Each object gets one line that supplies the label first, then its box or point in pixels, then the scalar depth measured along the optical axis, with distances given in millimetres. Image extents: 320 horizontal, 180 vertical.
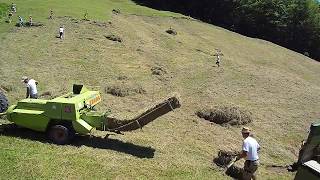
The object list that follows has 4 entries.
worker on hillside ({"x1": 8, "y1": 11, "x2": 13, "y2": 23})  46094
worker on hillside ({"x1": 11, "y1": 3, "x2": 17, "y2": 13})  50844
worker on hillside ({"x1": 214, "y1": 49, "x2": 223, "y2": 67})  43431
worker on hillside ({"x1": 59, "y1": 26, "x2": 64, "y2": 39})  41144
